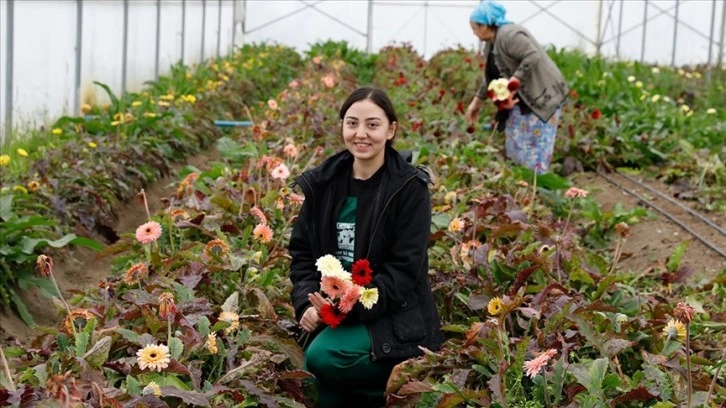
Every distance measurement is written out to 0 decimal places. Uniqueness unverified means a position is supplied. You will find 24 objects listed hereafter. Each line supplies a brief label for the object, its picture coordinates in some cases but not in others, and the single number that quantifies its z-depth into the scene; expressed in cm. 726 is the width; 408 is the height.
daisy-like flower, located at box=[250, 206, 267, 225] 467
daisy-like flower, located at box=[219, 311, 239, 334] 364
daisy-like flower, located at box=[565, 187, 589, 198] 466
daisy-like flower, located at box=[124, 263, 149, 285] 408
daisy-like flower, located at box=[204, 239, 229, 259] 436
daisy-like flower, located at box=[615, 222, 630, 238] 420
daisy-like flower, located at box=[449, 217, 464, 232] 484
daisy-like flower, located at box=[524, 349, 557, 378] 322
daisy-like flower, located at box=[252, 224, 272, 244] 452
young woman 384
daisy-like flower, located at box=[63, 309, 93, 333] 354
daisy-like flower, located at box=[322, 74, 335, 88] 918
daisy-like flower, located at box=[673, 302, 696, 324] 266
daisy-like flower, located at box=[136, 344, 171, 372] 312
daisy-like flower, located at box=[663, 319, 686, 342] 370
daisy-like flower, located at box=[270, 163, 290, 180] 517
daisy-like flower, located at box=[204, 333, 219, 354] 342
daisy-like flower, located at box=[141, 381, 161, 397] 302
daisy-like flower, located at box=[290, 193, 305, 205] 504
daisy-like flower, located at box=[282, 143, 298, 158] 569
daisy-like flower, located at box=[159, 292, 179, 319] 317
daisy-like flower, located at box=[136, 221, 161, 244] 413
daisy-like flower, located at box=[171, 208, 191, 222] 506
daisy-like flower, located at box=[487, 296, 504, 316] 379
